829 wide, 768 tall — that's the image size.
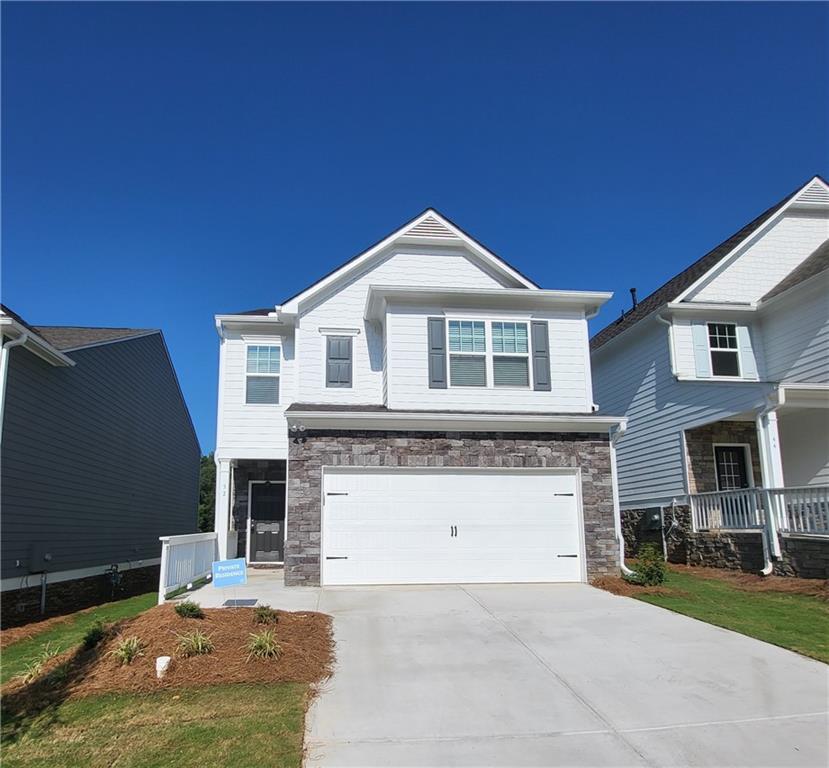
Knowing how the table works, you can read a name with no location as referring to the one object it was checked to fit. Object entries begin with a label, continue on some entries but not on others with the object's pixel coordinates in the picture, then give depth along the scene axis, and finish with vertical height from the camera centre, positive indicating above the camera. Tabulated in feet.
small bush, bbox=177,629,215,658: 20.77 -3.94
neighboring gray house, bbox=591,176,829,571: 45.57 +10.80
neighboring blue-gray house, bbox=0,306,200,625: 37.58 +4.37
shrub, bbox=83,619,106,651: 22.54 -3.97
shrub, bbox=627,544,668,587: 36.22 -3.14
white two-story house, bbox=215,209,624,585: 37.32 +5.68
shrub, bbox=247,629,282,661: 20.76 -4.07
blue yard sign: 26.91 -2.18
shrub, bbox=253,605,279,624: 24.48 -3.60
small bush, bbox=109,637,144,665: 20.34 -4.03
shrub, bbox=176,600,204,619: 24.73 -3.39
